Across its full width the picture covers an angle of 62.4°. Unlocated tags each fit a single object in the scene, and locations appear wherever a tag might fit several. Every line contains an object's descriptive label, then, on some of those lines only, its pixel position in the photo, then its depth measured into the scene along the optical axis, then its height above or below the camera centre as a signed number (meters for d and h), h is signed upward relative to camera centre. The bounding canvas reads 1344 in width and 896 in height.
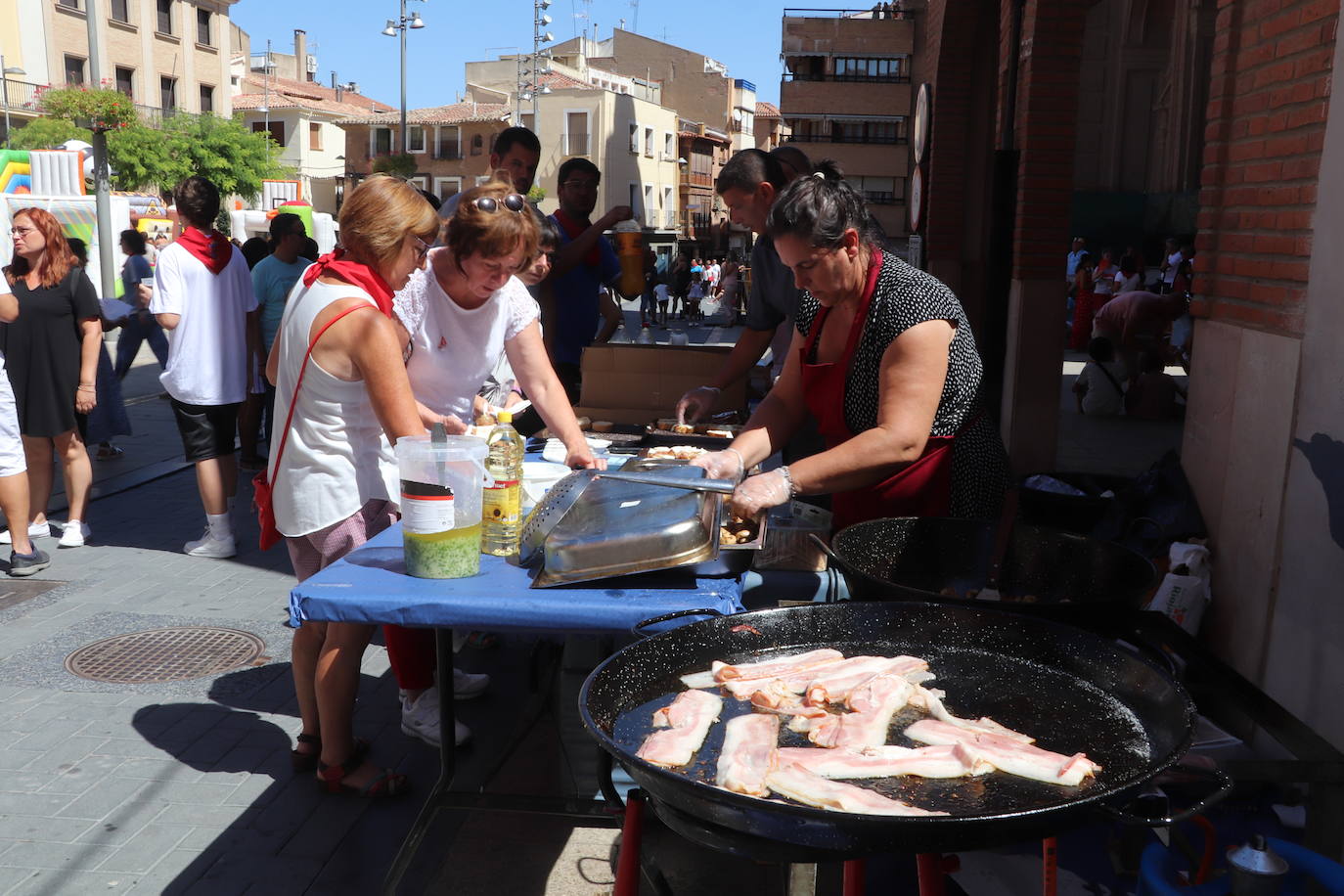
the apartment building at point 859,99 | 41.72 +5.91
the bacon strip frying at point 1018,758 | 1.80 -0.83
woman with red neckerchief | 3.15 -0.47
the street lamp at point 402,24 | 41.56 +8.14
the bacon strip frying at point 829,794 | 1.68 -0.84
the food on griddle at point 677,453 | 3.58 -0.68
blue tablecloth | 2.48 -0.80
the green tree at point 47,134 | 39.37 +3.62
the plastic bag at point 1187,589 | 4.01 -1.19
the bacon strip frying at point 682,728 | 1.87 -0.84
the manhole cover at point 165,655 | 4.83 -1.87
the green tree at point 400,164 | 53.38 +3.65
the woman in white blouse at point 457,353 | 3.83 -0.39
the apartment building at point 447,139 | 64.62 +6.01
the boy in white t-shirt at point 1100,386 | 11.72 -1.39
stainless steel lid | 2.54 -0.67
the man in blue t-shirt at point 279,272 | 7.71 -0.23
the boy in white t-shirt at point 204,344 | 6.47 -0.62
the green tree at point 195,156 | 42.72 +3.32
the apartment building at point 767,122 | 89.69 +10.06
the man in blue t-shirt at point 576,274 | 6.30 -0.17
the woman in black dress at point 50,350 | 6.41 -0.67
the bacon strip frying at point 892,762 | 1.84 -0.85
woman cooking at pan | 2.96 -0.39
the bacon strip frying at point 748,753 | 1.76 -0.84
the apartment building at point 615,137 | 63.78 +6.29
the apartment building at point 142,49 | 46.25 +8.23
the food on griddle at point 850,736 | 1.79 -0.84
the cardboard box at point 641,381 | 5.24 -0.64
